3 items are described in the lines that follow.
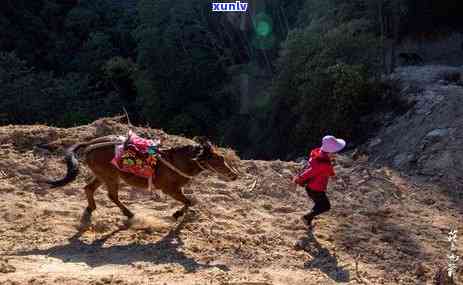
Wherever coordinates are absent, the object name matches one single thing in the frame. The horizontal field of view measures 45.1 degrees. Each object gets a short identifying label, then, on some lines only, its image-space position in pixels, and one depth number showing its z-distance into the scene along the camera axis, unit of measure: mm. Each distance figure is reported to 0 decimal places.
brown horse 6906
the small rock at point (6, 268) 5452
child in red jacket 7043
